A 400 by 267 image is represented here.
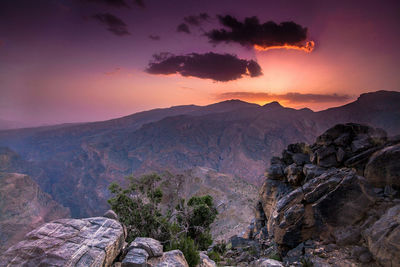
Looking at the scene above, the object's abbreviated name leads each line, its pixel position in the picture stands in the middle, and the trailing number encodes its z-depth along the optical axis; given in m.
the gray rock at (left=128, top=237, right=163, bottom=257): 12.32
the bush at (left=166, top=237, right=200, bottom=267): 14.94
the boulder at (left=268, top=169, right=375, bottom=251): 13.38
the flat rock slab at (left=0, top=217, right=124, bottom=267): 9.51
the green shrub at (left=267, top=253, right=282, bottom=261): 14.63
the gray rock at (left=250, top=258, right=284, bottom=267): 11.79
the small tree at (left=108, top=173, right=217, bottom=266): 23.83
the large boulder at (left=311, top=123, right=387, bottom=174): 17.22
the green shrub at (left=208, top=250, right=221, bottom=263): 19.99
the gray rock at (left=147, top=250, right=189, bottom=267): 11.38
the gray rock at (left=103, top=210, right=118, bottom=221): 15.33
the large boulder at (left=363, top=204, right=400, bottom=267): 9.55
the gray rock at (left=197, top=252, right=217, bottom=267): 15.28
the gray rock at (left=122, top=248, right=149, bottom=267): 10.78
